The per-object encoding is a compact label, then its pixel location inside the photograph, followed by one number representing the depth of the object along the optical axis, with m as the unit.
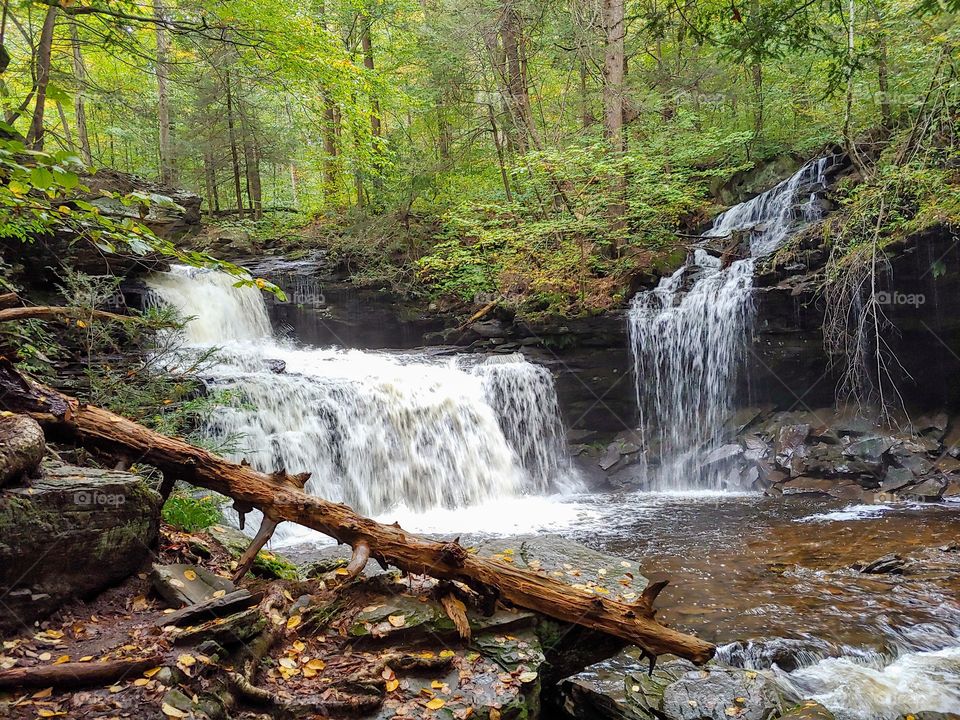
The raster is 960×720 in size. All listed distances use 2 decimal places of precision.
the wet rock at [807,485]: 10.27
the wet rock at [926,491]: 9.50
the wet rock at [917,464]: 9.98
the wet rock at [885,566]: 6.63
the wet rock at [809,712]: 3.97
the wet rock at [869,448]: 10.34
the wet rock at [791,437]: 11.10
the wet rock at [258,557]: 4.25
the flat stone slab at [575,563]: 4.67
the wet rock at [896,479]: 9.87
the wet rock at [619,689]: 3.98
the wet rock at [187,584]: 3.62
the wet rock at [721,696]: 4.11
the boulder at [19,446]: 3.19
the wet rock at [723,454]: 11.52
